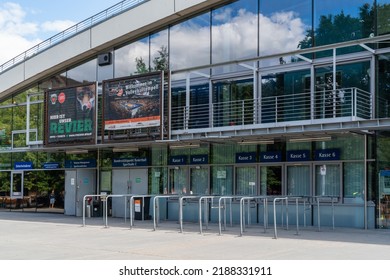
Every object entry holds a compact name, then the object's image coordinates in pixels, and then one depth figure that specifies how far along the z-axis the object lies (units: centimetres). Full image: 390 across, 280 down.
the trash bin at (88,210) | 2417
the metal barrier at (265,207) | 1673
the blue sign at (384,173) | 1830
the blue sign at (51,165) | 2758
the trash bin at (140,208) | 2217
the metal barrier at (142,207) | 2124
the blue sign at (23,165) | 2878
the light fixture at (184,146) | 2222
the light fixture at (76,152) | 2577
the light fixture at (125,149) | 2422
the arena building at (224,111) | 1852
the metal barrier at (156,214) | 1779
